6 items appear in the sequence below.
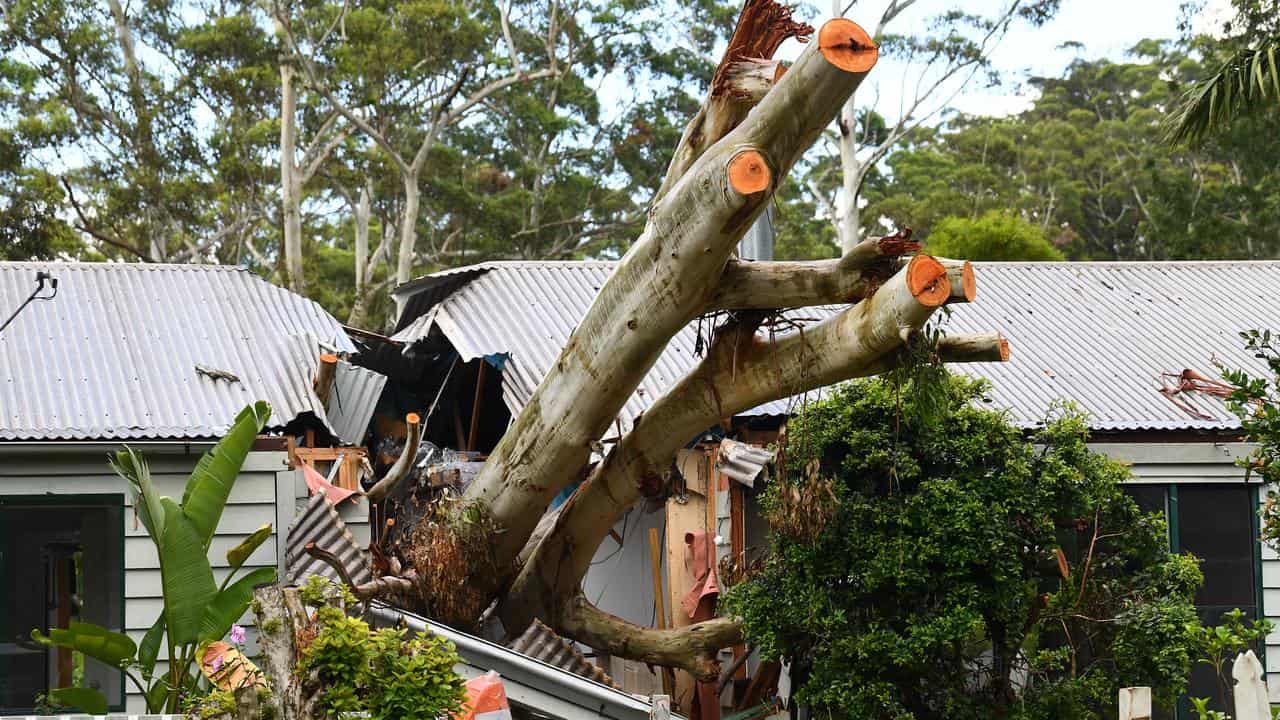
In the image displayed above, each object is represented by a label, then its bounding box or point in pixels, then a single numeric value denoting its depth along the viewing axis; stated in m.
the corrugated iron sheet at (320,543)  18.80
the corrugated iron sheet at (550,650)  18.80
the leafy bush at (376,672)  10.81
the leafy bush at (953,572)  16.36
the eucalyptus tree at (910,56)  55.00
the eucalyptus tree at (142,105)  52.44
